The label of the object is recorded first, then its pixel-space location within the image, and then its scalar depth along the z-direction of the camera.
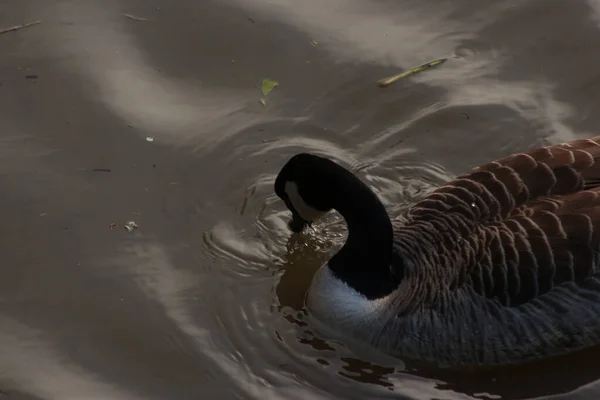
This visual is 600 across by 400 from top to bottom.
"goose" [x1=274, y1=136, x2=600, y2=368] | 12.12
